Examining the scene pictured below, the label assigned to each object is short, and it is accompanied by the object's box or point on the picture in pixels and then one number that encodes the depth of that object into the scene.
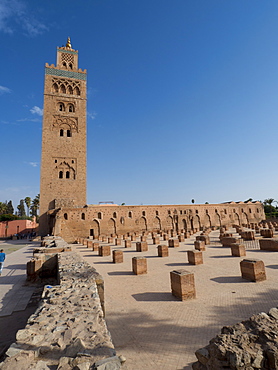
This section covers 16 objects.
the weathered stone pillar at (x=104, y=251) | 12.16
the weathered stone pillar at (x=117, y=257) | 9.71
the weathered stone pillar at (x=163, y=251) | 10.79
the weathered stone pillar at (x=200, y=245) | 11.88
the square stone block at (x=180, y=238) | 17.28
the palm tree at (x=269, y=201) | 62.77
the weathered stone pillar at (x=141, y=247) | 13.23
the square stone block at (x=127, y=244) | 15.63
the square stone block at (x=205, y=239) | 14.95
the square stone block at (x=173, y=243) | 14.34
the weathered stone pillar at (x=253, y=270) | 5.94
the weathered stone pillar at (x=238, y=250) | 9.84
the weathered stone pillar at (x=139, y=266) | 7.42
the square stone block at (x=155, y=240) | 16.66
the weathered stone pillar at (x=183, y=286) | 4.83
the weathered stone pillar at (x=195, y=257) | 8.48
